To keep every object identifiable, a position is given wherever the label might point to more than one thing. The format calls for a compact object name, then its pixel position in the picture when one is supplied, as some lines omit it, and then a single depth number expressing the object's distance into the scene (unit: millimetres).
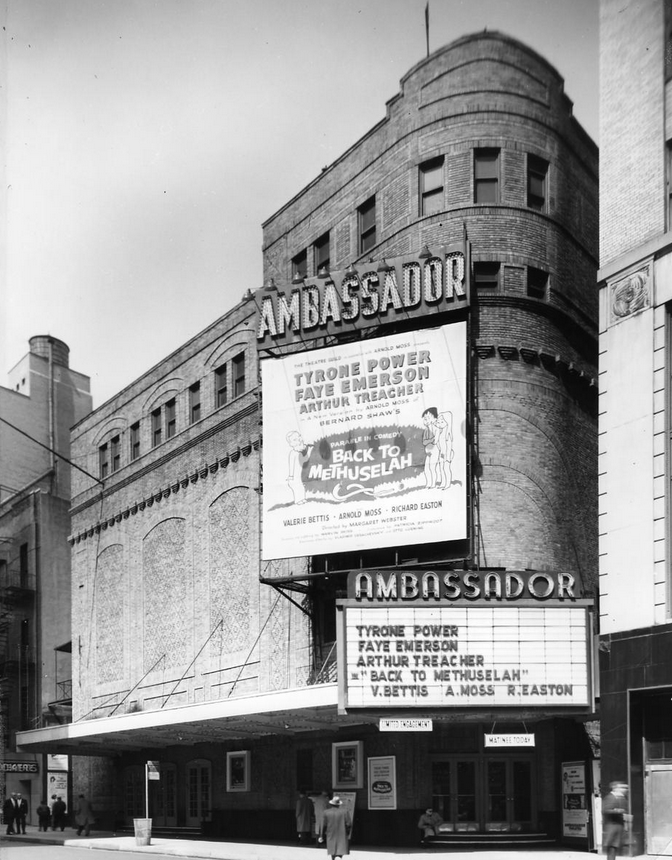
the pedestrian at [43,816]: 48344
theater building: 28625
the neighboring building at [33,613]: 57406
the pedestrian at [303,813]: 34406
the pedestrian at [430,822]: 30453
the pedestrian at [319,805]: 32844
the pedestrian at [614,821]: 21594
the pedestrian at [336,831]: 25578
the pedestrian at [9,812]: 46656
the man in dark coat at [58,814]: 48688
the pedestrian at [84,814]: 43500
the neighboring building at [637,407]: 26641
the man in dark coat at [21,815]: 46938
